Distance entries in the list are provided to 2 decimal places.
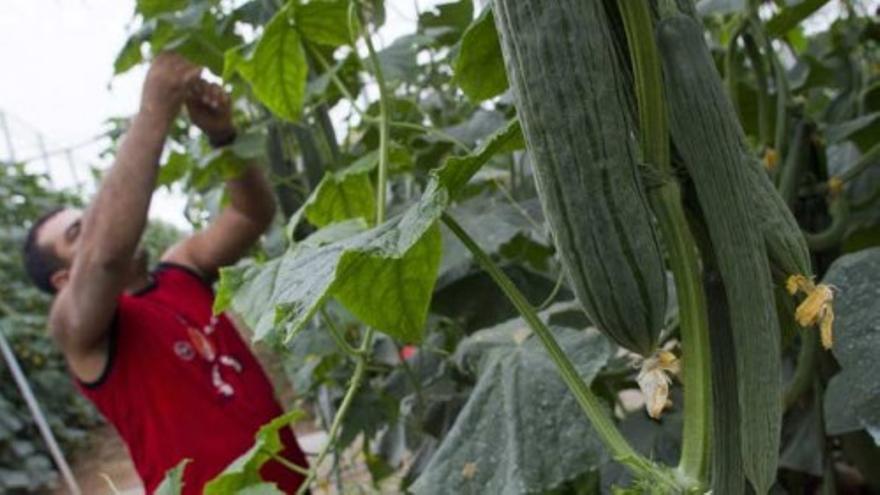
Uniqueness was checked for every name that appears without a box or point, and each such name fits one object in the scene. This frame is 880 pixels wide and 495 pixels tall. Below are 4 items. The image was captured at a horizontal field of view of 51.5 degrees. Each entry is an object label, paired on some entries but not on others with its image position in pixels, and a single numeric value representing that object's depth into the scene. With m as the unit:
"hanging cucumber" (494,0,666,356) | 0.49
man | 1.75
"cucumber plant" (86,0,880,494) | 0.50
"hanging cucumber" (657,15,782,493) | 0.50
